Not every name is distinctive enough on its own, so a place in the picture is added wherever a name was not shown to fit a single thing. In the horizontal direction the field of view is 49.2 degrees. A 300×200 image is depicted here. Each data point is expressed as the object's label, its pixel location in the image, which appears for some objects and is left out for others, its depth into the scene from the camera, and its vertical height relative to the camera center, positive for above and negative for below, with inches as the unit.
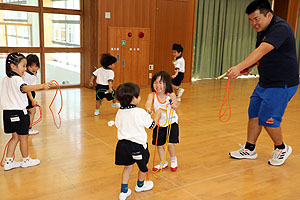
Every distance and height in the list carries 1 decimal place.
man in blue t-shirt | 117.3 -8.9
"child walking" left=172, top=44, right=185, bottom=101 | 244.4 -17.1
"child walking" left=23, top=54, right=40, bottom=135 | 151.6 -15.5
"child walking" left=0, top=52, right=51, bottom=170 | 115.2 -23.7
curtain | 365.1 +7.9
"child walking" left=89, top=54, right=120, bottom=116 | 198.7 -23.8
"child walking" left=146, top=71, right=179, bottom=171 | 114.0 -22.8
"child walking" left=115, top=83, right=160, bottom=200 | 95.7 -26.9
